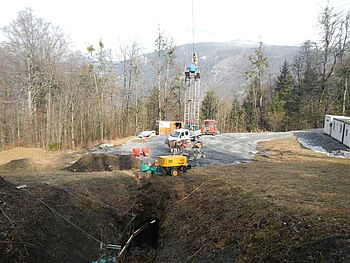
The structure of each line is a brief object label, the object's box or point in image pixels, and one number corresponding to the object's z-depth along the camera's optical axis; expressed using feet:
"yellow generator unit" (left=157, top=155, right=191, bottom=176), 53.26
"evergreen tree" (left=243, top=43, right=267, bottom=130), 167.12
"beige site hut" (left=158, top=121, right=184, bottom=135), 123.75
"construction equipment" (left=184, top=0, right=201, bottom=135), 93.86
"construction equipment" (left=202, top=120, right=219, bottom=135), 116.06
